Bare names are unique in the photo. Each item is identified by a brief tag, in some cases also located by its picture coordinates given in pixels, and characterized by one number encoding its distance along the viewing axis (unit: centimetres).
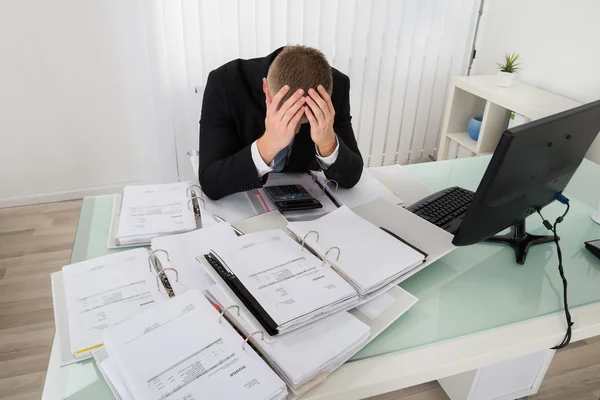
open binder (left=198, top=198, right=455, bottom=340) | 108
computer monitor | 98
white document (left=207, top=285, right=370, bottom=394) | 81
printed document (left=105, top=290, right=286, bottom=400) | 75
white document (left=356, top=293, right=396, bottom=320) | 98
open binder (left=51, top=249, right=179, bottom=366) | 85
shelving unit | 237
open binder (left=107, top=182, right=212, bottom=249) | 118
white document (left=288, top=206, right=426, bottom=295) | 102
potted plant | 261
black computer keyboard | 130
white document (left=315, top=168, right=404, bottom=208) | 142
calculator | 132
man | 125
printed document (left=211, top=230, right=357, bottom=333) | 90
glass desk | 91
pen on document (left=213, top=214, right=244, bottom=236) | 120
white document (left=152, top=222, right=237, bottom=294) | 102
